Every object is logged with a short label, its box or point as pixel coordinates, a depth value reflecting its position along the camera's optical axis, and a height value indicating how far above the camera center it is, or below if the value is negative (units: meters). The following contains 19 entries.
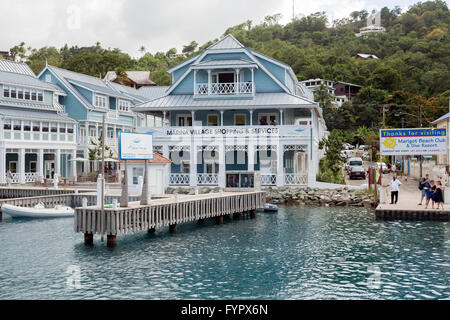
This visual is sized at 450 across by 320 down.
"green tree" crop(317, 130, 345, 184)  46.00 +0.36
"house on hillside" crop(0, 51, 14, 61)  83.03 +20.33
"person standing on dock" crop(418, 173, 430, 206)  31.60 -1.21
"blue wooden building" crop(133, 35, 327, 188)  42.00 +4.38
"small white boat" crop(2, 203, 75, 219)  33.81 -2.95
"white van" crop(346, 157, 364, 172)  62.58 +0.68
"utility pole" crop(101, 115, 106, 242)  22.67 -2.38
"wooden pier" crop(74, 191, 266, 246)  22.92 -2.41
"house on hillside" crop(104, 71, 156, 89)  103.88 +20.06
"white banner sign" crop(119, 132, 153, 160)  24.58 +1.12
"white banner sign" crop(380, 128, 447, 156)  36.09 +1.90
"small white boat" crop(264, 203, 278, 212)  36.56 -2.96
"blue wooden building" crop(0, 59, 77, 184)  50.75 +4.34
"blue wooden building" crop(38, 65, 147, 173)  60.00 +8.01
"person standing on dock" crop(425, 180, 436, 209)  30.95 -1.58
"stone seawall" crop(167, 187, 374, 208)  39.69 -2.31
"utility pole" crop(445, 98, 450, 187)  39.78 +0.39
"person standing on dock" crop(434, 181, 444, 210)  30.79 -1.80
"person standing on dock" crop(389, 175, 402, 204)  32.91 -1.45
